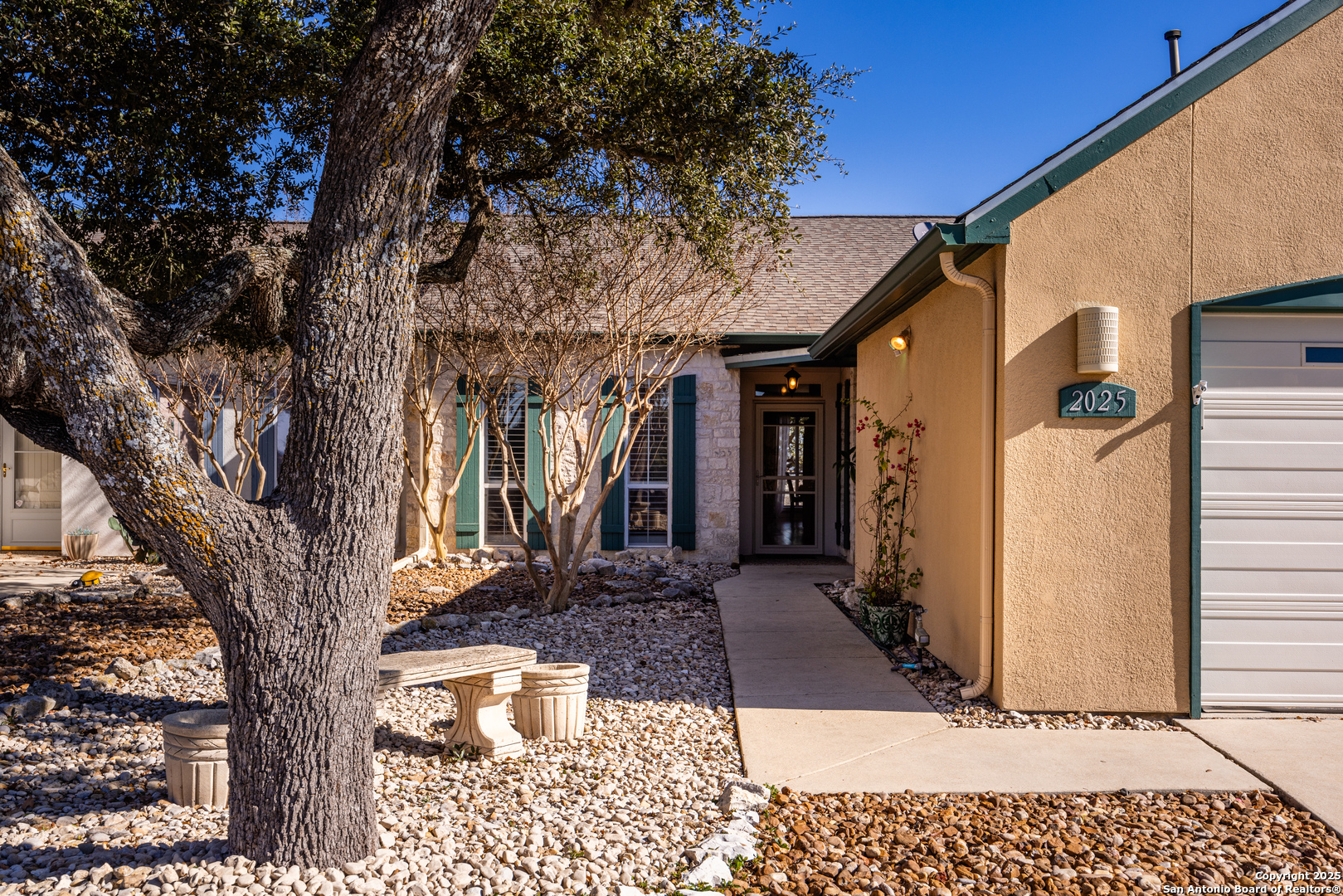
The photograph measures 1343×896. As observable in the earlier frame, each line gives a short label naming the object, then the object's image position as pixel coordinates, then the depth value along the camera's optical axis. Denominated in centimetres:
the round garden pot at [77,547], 1169
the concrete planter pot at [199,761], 351
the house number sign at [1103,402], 470
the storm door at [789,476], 1237
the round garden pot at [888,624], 655
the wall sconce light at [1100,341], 460
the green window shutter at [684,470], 1109
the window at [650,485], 1132
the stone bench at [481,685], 410
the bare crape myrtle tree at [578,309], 743
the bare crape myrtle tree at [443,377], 926
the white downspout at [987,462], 486
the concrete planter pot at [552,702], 443
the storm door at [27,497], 1255
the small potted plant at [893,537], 660
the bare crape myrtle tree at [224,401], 1031
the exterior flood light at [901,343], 690
